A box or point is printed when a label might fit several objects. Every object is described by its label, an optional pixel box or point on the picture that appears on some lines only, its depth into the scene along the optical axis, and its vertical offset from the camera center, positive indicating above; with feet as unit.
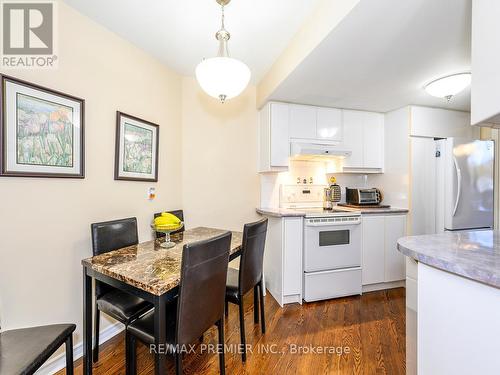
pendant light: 4.29 +2.19
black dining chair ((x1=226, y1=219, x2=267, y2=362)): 5.11 -2.04
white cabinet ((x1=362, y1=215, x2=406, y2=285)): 8.35 -2.37
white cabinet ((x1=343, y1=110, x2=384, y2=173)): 9.27 +1.96
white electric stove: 7.61 -2.35
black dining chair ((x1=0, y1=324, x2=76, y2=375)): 2.91 -2.31
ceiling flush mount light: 6.23 +2.96
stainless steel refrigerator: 7.89 +0.18
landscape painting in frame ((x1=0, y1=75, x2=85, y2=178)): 4.03 +1.10
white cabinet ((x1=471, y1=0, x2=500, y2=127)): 2.89 +1.69
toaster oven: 9.37 -0.40
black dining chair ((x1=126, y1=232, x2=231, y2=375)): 3.42 -1.90
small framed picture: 6.13 +1.12
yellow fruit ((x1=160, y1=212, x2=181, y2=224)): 5.59 -0.82
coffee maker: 9.21 -0.35
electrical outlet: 7.09 -0.21
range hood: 8.45 +1.40
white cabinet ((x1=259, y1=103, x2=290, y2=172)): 8.25 +1.86
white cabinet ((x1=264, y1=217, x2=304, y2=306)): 7.49 -2.46
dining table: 3.28 -1.46
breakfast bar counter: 2.28 -1.36
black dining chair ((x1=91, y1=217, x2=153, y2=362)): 4.46 -2.35
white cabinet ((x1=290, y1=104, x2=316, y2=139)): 8.52 +2.52
